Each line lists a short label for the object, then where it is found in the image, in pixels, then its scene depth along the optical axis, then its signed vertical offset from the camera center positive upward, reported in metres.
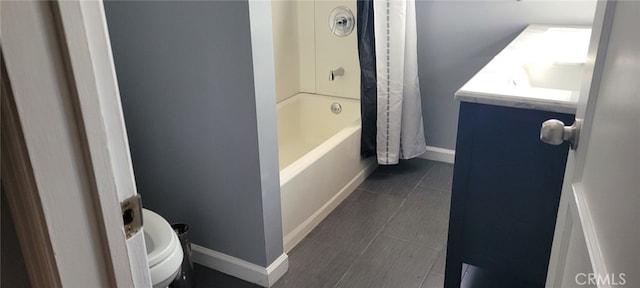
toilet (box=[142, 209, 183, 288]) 1.47 -0.83
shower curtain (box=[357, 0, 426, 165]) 2.61 -0.66
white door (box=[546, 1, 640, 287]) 0.69 -0.33
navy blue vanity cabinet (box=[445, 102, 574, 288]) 1.61 -0.76
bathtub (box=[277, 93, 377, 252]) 2.30 -1.05
